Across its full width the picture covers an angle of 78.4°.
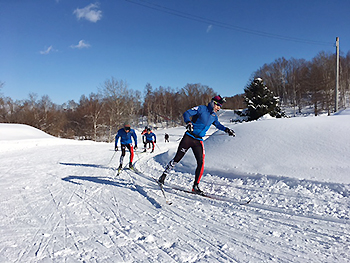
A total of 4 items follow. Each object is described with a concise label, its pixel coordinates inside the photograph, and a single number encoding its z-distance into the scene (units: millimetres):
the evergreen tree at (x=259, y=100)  22109
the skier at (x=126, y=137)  7816
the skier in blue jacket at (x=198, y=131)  4531
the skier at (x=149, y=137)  14422
